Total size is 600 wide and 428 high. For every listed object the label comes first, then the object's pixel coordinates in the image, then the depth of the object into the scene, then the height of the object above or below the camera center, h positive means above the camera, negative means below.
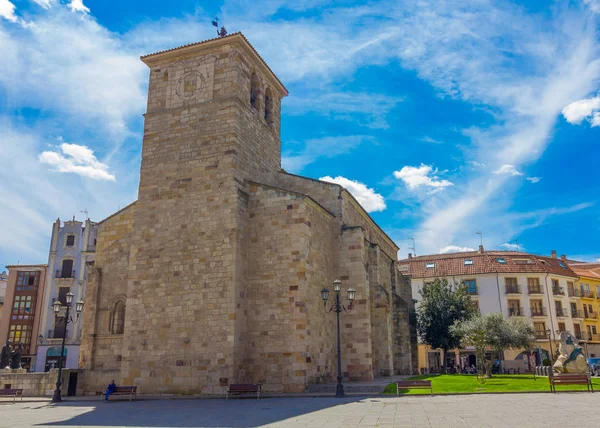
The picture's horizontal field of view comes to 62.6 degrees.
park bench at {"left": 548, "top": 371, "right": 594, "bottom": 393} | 14.86 -1.02
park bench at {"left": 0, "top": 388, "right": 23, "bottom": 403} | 19.17 -1.72
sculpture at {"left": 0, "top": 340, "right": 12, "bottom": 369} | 27.25 -0.56
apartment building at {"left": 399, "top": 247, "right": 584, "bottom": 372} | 43.12 +4.28
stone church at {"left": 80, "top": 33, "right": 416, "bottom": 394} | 18.08 +3.32
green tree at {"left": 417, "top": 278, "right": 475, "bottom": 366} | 34.41 +2.13
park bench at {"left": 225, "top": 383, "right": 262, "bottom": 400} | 15.95 -1.33
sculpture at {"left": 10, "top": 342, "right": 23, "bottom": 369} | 27.72 -0.74
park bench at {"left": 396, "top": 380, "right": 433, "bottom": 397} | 15.03 -1.16
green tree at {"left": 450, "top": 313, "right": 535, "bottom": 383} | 27.73 +0.71
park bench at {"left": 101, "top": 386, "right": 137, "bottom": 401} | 16.81 -1.45
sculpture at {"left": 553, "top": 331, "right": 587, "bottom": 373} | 17.88 -0.45
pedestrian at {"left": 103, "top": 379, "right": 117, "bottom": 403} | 16.92 -1.46
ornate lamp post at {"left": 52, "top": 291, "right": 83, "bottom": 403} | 17.91 -0.47
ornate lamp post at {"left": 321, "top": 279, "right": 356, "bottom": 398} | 15.38 +1.40
